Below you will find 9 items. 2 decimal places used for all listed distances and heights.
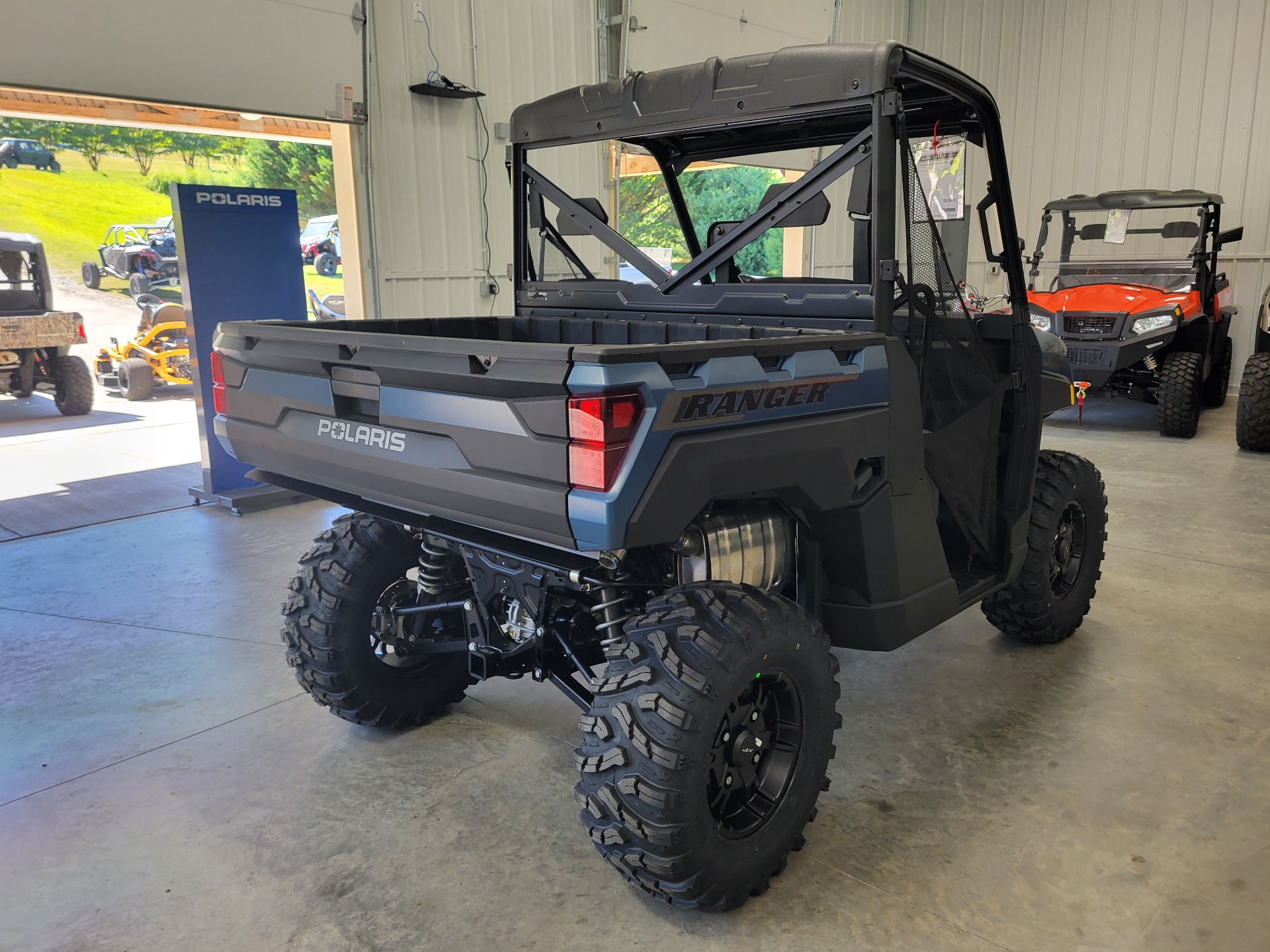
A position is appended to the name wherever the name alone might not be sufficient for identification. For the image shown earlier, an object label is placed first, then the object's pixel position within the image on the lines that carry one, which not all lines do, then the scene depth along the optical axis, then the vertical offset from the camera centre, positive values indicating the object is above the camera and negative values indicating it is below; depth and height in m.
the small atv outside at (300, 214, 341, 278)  15.59 +0.94
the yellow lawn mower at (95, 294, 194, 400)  9.97 -0.53
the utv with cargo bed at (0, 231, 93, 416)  8.72 -0.26
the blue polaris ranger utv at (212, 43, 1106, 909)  2.01 -0.38
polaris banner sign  5.56 +0.19
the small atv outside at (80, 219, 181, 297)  12.40 +0.65
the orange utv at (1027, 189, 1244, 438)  7.82 -0.08
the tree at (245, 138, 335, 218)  16.27 +2.26
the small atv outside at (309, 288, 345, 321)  13.77 -0.04
